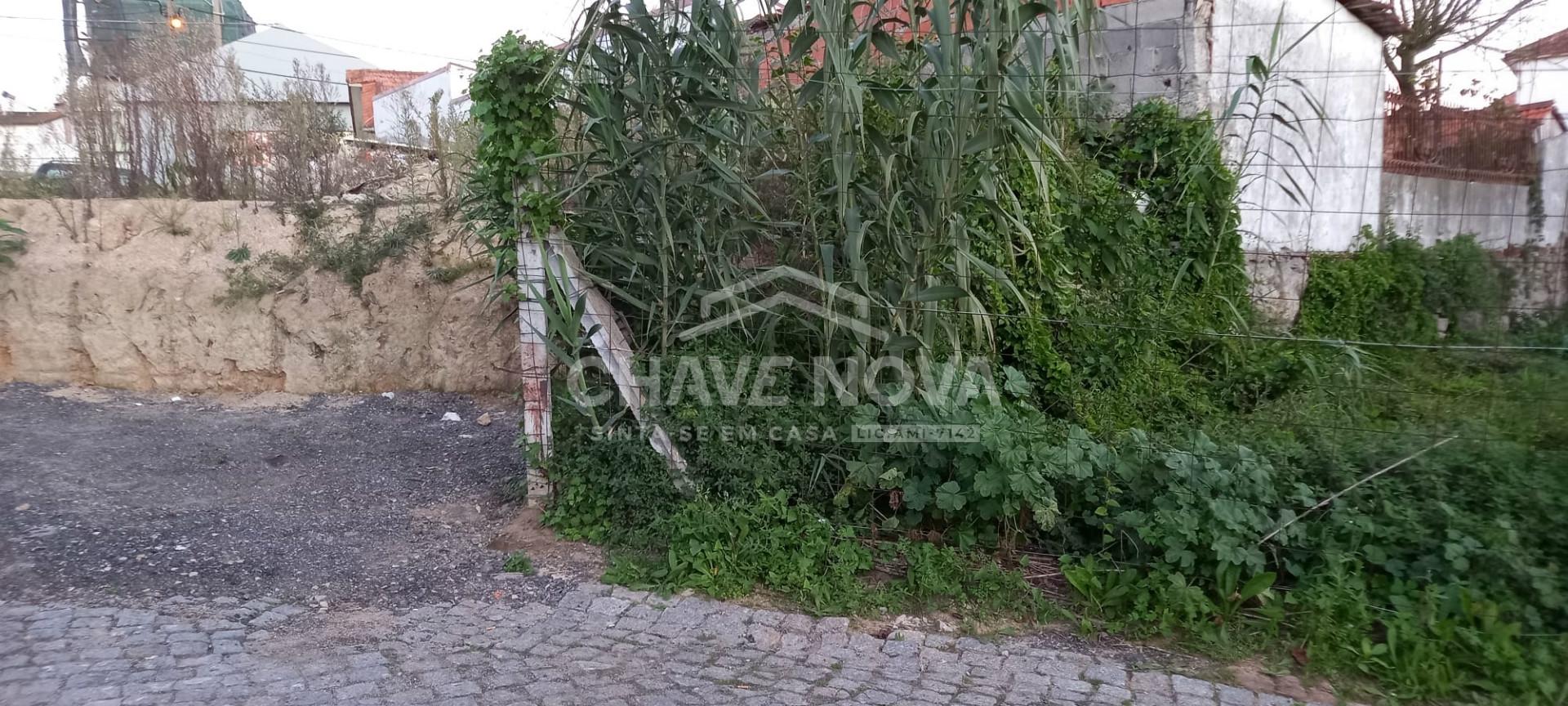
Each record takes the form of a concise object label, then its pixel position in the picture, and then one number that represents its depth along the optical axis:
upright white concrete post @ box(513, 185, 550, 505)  4.62
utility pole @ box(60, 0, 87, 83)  9.05
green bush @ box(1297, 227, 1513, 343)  6.68
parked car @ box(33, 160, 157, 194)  8.76
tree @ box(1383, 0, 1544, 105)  11.85
